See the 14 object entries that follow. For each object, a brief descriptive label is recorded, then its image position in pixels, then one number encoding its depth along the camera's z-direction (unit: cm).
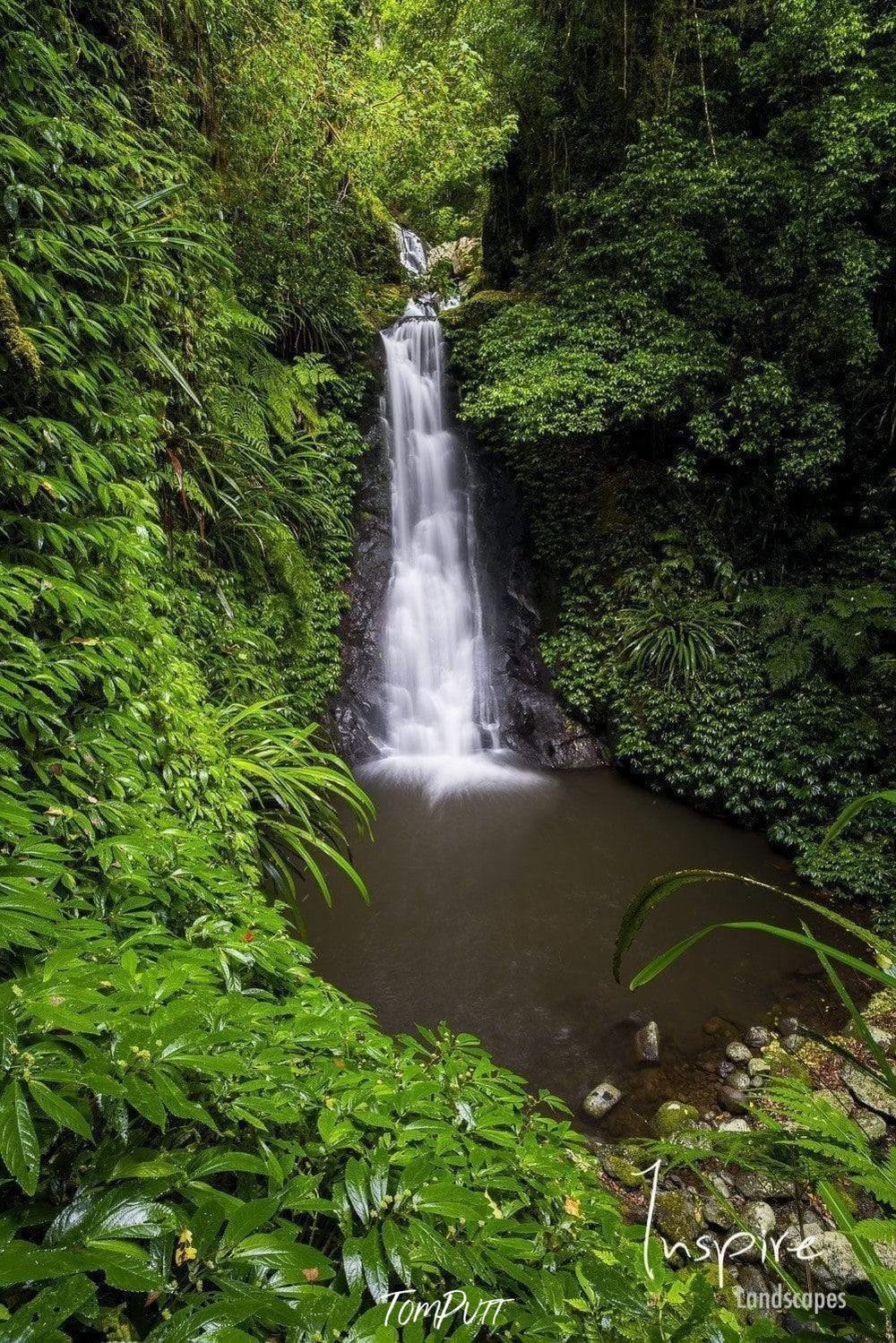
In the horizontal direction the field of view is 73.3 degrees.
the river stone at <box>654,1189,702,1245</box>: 258
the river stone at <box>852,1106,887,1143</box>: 312
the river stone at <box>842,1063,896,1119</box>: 323
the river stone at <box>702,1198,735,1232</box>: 266
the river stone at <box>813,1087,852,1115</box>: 321
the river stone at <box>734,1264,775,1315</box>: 238
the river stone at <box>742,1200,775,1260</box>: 266
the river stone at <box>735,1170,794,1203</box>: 279
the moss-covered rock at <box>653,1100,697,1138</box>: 313
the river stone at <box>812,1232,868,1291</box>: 232
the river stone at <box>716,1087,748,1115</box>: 329
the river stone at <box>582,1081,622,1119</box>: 323
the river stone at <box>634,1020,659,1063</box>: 358
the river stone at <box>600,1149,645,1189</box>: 280
